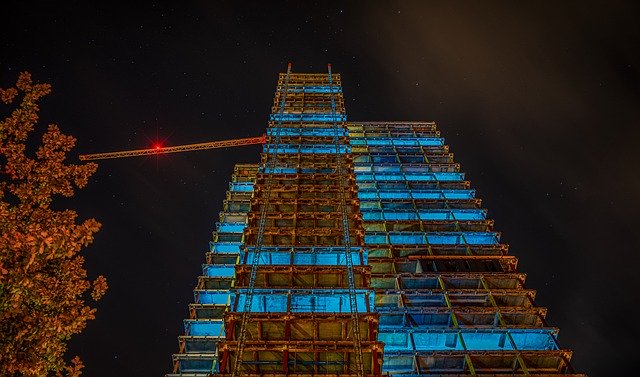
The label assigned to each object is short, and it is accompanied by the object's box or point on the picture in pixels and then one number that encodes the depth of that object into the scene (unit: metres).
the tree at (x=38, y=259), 13.16
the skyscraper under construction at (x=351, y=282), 19.39
